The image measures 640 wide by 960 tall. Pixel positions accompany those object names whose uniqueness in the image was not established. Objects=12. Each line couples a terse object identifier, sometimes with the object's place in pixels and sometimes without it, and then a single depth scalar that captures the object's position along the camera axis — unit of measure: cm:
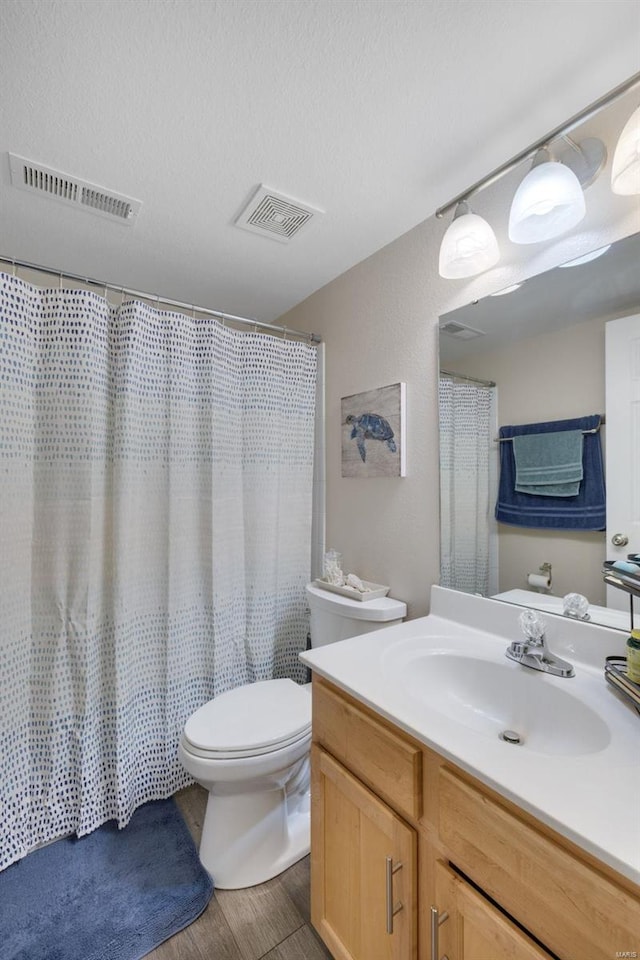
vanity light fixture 88
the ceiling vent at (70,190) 122
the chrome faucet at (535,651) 95
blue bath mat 111
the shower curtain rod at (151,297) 136
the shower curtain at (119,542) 136
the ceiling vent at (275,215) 136
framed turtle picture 158
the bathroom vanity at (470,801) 55
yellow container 82
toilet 122
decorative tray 156
